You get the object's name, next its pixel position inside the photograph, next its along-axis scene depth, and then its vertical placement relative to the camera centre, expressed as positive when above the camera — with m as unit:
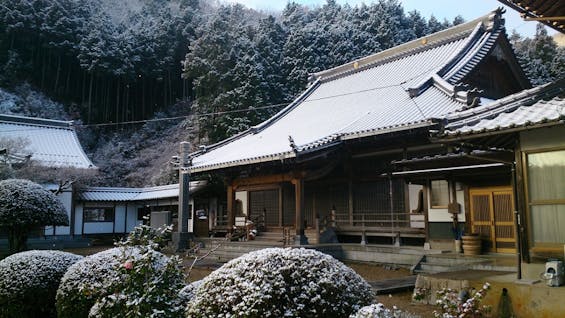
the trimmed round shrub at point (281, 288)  4.04 -0.75
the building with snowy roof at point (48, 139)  29.83 +5.01
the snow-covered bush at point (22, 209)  13.71 +0.03
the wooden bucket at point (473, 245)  11.80 -1.01
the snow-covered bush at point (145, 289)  4.87 -0.90
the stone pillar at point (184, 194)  20.62 +0.71
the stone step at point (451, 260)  10.66 -1.33
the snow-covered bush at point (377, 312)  3.20 -0.76
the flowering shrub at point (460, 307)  4.37 -1.03
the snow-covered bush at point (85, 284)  6.10 -1.03
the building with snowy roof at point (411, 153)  7.07 +1.37
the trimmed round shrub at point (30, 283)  7.21 -1.19
